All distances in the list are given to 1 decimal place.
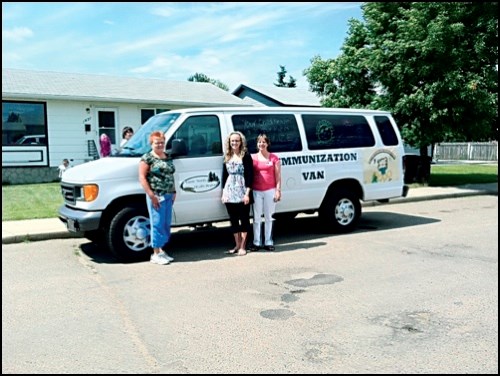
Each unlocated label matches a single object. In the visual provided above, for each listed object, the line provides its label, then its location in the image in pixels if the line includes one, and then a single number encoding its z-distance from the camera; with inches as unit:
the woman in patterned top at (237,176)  277.4
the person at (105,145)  490.2
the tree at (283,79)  2791.8
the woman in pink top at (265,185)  288.5
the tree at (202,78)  2849.4
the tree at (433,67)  565.3
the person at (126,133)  411.8
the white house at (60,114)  713.6
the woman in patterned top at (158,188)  255.8
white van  264.2
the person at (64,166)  707.4
